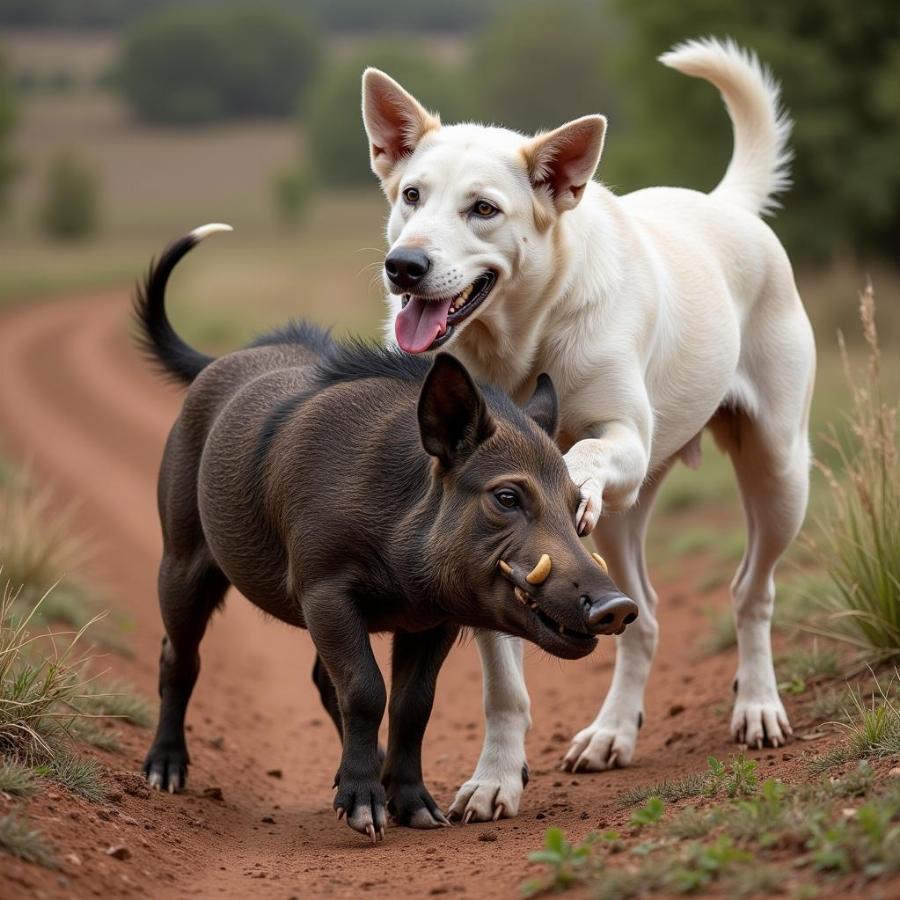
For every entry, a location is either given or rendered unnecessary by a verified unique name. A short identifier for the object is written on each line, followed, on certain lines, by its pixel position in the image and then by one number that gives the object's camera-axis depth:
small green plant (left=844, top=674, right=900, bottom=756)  9.17
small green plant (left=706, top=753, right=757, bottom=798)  8.85
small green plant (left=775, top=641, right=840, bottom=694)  13.09
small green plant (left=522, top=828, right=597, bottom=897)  7.31
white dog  10.16
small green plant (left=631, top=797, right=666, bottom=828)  8.25
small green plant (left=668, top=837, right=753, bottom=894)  6.84
